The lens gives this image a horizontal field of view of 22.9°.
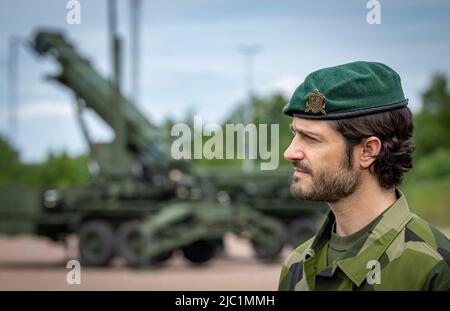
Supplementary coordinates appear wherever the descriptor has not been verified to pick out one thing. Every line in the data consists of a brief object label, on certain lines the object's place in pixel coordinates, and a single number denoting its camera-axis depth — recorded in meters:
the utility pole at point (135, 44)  22.06
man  2.02
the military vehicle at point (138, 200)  18.53
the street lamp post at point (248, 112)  27.67
